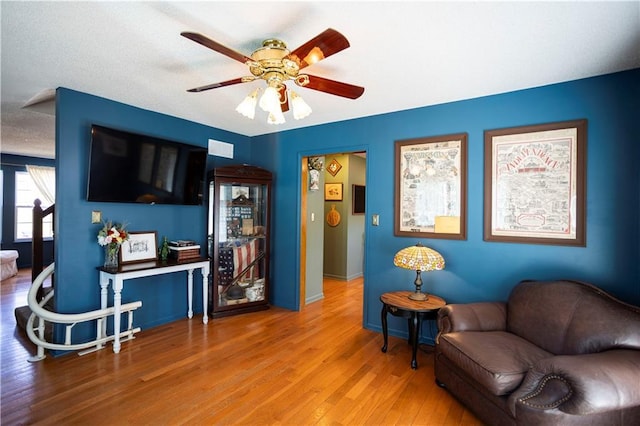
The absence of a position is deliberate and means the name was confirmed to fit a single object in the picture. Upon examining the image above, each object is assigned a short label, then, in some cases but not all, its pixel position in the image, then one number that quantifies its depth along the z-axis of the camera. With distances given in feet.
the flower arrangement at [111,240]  9.40
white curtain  21.44
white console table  9.18
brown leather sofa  4.76
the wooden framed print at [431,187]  9.59
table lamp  8.69
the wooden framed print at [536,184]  8.00
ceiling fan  4.88
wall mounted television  9.34
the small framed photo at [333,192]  19.29
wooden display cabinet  12.22
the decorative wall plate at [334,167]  19.31
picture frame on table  10.28
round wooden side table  8.50
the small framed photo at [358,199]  19.66
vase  9.59
